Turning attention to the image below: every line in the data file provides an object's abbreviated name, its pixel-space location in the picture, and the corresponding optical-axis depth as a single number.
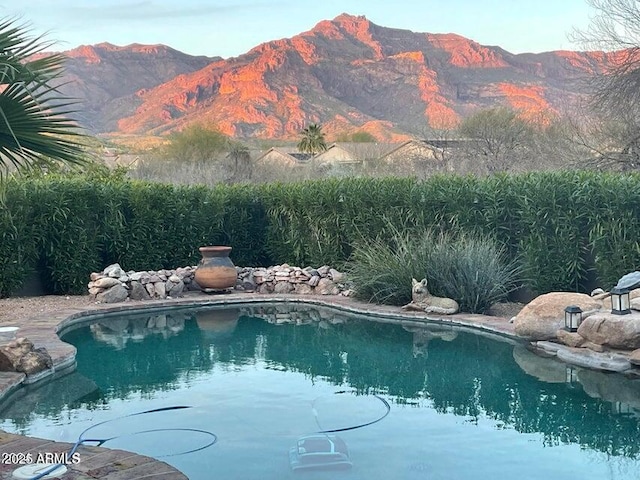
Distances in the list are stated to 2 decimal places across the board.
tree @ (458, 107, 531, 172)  33.25
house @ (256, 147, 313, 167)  45.25
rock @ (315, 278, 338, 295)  11.38
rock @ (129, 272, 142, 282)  10.99
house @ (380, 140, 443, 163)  38.25
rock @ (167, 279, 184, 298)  11.31
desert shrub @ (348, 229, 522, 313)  9.30
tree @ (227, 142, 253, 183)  41.00
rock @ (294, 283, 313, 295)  11.62
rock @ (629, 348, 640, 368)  6.30
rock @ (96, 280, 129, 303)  10.59
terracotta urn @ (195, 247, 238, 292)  11.44
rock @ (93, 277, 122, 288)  10.73
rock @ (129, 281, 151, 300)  10.91
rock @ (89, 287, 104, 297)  10.76
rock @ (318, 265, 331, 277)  11.76
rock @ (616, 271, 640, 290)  7.47
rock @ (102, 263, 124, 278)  10.94
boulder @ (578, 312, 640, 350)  6.55
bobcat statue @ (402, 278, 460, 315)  9.22
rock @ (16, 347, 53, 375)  6.16
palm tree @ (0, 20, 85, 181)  5.06
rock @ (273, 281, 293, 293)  11.76
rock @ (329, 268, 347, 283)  11.45
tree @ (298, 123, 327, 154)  57.22
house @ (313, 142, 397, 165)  46.44
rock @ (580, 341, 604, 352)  6.78
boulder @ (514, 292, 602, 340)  7.63
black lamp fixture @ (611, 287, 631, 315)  6.86
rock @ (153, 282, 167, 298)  11.12
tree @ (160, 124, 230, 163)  48.50
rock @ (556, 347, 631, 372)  6.43
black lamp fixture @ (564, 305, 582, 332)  7.24
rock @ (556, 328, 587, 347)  7.08
